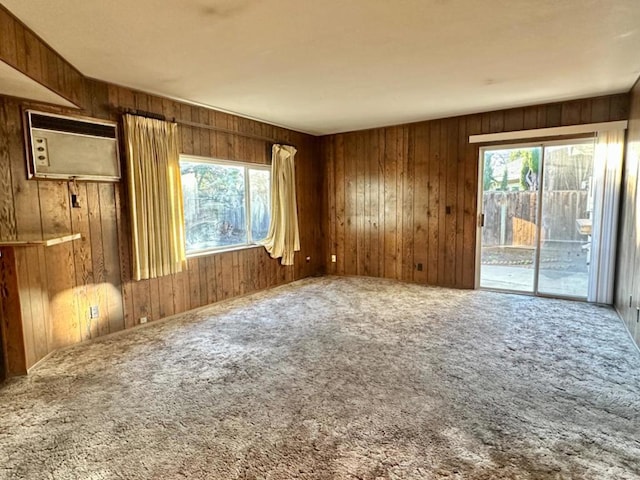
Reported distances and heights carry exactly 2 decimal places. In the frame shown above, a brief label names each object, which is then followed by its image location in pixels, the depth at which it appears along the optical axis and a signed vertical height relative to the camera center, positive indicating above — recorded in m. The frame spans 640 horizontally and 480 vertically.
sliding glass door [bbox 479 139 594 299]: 4.48 -0.18
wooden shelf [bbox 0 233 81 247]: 2.45 -0.21
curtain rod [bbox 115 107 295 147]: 3.64 +1.02
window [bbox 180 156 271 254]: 4.37 +0.07
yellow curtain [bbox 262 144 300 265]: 5.45 +0.01
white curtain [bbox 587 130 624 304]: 4.11 -0.10
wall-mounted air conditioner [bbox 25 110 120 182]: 3.00 +0.57
